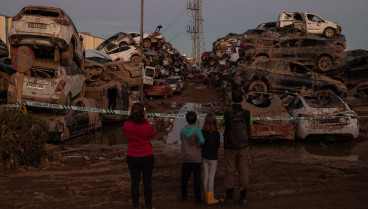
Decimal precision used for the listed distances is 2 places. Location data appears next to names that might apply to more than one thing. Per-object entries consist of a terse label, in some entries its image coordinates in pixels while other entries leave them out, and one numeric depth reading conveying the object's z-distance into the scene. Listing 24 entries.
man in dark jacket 5.40
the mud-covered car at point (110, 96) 14.02
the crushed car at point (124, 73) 19.30
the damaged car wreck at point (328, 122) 10.52
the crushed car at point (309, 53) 19.92
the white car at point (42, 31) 10.99
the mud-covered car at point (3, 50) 15.25
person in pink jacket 4.85
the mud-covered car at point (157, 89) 24.67
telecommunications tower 82.50
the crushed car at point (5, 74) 12.85
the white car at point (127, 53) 26.97
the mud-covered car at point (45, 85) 10.34
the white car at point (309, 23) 25.31
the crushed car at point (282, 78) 16.77
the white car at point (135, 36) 33.84
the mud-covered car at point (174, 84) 28.13
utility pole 21.49
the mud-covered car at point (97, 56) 20.64
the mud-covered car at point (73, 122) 9.80
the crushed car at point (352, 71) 19.42
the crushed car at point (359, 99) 14.59
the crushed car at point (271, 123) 10.48
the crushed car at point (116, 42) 28.50
